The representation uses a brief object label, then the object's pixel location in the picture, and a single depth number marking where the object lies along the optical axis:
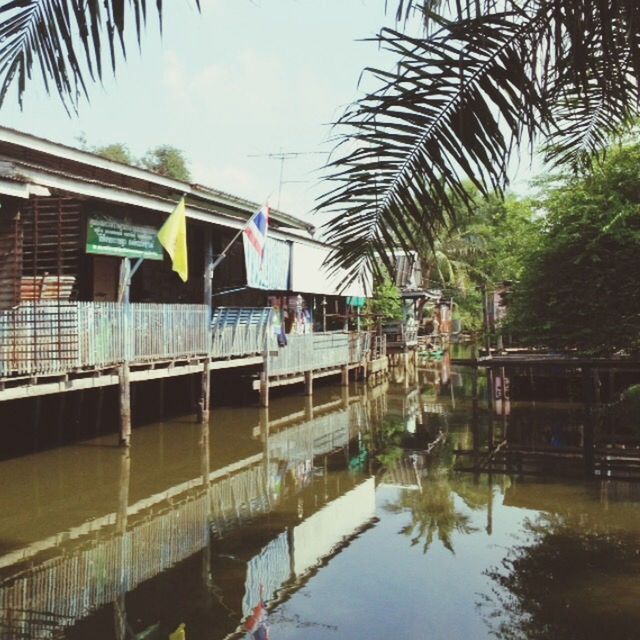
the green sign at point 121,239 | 10.87
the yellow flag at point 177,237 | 10.98
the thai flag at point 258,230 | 12.96
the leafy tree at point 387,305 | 26.95
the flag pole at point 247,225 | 12.90
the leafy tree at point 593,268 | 12.00
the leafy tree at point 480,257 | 16.35
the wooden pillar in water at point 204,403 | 14.13
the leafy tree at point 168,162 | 35.44
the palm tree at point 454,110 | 2.10
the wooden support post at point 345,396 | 18.72
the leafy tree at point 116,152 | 33.25
